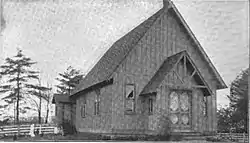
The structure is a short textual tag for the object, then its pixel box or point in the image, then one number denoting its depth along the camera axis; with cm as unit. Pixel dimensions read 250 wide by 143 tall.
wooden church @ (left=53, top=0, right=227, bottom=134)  1361
